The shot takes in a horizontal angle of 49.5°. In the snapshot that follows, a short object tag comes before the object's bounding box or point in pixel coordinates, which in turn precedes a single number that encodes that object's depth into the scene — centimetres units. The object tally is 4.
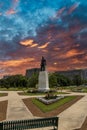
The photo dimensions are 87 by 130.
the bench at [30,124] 641
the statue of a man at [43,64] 2639
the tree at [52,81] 4161
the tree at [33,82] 4206
